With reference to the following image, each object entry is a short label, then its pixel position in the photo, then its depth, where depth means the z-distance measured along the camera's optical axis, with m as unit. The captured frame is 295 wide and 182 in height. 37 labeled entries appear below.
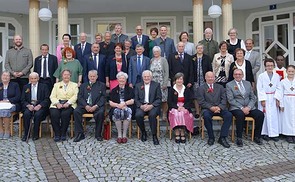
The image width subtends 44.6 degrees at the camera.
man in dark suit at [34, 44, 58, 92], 7.60
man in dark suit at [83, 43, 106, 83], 7.55
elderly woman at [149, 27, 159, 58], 7.75
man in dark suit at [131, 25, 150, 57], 7.95
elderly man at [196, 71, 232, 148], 6.55
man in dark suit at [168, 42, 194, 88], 7.27
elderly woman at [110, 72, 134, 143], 6.69
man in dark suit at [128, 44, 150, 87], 7.27
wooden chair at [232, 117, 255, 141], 6.68
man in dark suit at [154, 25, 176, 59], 7.78
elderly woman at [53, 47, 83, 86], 7.37
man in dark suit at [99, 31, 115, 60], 7.87
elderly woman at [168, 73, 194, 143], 6.60
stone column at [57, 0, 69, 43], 9.75
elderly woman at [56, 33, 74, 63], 7.72
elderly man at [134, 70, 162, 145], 6.77
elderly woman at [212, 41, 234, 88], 7.22
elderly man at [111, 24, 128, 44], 8.20
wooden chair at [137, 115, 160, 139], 6.80
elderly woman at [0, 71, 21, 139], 7.07
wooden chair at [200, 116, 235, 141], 6.68
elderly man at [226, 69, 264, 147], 6.62
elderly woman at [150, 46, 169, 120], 7.19
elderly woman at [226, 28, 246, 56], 7.68
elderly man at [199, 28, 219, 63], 7.73
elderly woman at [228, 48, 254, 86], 6.99
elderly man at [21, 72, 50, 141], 6.93
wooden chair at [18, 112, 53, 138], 7.10
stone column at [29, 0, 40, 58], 9.74
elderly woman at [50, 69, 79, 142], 6.82
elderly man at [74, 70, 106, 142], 6.79
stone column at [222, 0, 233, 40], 9.70
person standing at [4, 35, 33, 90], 7.76
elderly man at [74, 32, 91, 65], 7.89
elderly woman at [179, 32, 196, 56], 7.69
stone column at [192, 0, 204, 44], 9.59
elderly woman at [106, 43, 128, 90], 7.37
